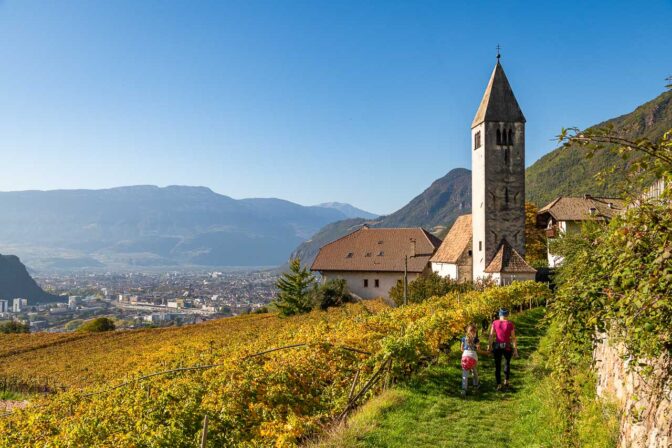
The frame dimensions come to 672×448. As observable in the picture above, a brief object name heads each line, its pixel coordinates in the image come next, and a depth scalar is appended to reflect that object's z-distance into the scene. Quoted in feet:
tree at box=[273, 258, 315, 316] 166.20
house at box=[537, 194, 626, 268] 175.83
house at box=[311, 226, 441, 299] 191.72
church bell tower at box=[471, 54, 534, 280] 133.49
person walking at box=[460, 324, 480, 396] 38.32
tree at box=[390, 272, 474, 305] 119.14
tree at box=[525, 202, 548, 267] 180.55
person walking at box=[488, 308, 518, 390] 40.19
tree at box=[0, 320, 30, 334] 174.43
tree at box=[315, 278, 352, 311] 172.35
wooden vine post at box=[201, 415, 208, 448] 20.69
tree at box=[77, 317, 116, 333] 163.12
